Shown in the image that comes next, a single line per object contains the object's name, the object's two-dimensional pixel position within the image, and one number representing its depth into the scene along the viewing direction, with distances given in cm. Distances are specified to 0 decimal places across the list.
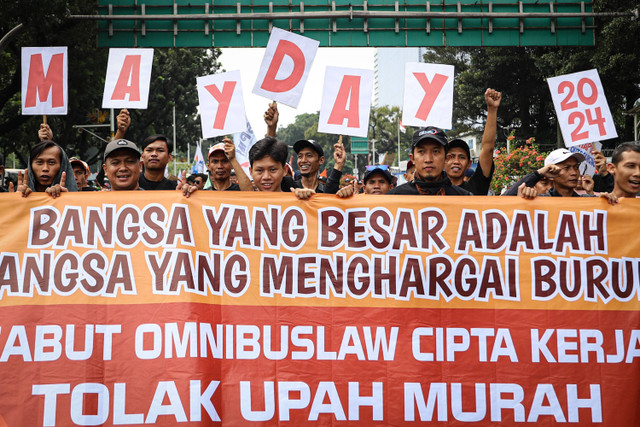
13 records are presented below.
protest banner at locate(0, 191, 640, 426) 421
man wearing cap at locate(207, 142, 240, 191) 613
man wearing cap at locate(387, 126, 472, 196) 498
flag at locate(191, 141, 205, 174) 2864
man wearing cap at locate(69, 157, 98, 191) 720
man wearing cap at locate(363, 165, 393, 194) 702
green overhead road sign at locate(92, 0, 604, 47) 1586
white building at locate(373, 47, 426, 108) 12269
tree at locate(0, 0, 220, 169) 1664
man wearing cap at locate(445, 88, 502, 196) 548
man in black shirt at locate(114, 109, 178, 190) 601
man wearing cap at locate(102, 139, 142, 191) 499
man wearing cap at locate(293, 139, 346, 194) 644
